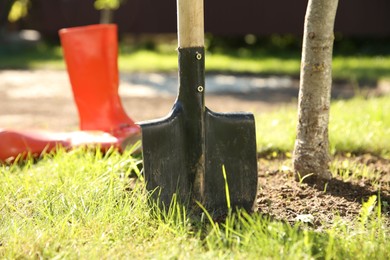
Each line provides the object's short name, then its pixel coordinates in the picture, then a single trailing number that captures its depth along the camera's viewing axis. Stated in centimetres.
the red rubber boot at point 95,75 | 383
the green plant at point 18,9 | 1137
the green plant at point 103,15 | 1217
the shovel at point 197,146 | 248
